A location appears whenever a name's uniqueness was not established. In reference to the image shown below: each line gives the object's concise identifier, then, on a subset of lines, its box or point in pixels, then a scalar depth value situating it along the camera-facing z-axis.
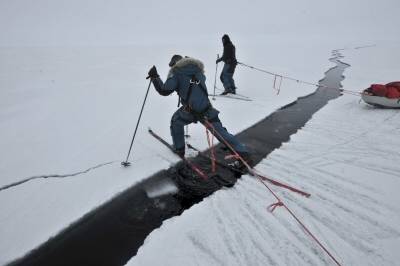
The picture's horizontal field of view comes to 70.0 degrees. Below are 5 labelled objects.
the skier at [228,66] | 9.22
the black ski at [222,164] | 4.66
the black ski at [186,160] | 4.56
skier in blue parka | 4.41
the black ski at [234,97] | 9.11
